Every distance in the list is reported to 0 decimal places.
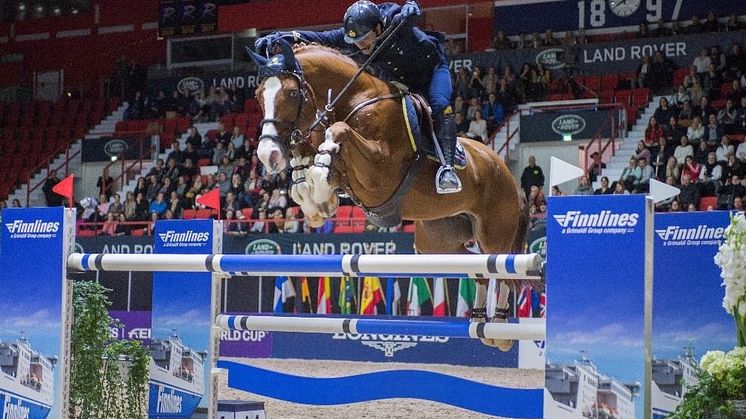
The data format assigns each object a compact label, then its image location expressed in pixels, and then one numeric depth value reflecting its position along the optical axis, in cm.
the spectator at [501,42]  1855
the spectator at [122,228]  1608
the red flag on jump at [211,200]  798
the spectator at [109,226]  1588
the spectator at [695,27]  1672
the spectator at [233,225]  1423
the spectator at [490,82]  1669
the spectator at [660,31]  1714
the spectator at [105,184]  1819
